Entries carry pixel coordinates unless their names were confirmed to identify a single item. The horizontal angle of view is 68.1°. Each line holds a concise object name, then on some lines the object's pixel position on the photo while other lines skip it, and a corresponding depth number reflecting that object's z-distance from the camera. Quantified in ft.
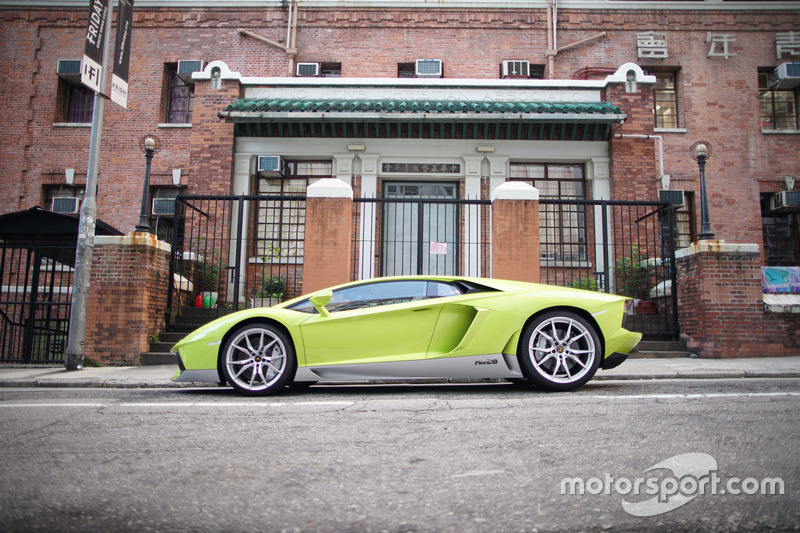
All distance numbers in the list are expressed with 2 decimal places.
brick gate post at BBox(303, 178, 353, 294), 34.99
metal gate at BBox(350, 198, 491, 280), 44.75
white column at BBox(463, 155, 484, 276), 48.85
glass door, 45.98
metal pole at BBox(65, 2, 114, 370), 30.04
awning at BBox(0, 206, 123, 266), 37.29
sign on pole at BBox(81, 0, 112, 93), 30.22
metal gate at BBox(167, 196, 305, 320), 36.86
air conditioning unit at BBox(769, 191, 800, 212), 57.98
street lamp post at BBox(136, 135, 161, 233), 33.53
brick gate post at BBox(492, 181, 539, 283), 34.88
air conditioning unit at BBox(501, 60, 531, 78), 59.41
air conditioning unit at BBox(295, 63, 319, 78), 60.64
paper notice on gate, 34.50
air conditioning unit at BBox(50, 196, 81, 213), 57.88
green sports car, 18.49
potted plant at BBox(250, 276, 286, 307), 39.78
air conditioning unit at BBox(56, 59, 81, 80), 60.44
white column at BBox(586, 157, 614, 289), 47.91
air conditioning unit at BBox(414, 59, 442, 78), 60.08
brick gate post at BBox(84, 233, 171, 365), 32.14
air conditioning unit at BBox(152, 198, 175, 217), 56.59
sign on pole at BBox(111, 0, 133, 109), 32.50
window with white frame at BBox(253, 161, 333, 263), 47.44
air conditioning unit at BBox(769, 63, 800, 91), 59.16
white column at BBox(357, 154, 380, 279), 49.26
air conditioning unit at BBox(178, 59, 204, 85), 60.13
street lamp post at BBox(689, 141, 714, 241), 33.19
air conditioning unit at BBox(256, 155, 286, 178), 48.34
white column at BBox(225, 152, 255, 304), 49.19
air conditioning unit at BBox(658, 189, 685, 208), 55.88
